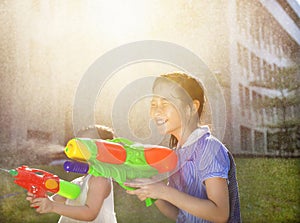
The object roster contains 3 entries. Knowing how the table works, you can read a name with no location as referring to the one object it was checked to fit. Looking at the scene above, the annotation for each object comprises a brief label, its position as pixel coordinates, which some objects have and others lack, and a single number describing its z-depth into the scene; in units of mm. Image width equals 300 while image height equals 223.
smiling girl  1186
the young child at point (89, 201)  1546
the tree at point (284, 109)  13023
